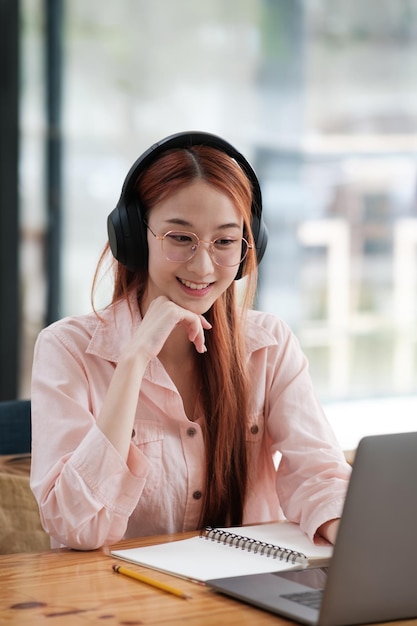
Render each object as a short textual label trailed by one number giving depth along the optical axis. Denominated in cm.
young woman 213
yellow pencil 184
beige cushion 236
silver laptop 172
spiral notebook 192
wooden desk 177
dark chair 241
